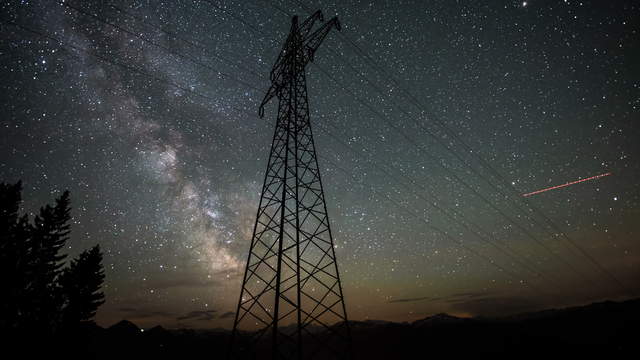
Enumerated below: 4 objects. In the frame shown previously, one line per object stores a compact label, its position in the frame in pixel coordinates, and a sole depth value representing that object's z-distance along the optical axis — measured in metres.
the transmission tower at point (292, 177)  8.57
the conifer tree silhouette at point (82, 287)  24.34
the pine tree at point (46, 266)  20.64
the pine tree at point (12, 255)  18.70
